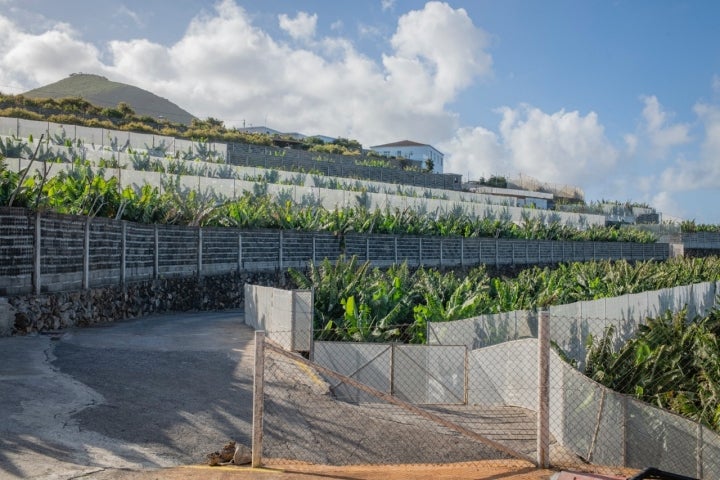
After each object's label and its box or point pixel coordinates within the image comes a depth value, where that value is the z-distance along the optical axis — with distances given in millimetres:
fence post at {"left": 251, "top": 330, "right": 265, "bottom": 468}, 7754
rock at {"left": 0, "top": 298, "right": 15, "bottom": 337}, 13942
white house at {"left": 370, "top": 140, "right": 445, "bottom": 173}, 118875
